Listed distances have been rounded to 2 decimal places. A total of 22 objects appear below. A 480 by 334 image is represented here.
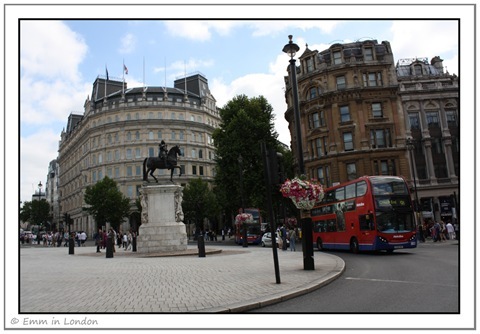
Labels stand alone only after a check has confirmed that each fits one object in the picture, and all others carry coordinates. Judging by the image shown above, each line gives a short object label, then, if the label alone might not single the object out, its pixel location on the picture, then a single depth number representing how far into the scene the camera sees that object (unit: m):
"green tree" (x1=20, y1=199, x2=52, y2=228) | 112.19
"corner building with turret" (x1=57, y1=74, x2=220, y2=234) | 74.38
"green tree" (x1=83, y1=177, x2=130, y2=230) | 64.75
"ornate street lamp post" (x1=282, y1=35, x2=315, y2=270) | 12.41
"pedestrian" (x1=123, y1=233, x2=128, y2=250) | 31.43
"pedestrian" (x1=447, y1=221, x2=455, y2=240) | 32.75
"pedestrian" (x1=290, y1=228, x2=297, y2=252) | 24.95
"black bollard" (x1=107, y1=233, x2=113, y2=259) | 20.78
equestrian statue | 23.16
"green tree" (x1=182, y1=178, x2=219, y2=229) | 63.34
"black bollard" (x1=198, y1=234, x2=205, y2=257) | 18.95
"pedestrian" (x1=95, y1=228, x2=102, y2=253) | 27.84
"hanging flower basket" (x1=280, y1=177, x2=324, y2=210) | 12.27
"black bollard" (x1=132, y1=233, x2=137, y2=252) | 26.17
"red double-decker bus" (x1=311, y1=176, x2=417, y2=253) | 19.64
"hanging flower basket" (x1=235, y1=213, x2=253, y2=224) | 28.83
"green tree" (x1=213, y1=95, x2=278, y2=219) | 43.28
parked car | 32.91
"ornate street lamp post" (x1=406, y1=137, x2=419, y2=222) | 38.28
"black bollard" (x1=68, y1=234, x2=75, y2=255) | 26.04
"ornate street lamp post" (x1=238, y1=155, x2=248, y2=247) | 30.94
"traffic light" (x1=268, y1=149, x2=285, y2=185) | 9.77
